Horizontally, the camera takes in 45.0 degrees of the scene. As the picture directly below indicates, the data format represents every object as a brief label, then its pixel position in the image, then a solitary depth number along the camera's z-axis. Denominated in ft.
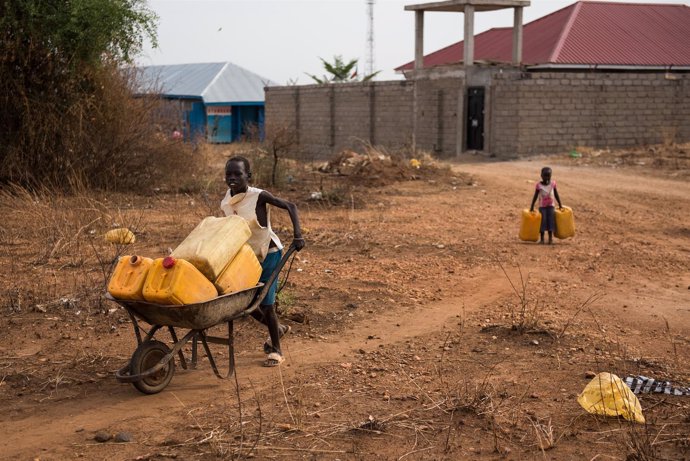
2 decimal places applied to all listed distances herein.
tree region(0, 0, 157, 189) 40.98
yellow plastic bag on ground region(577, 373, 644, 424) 13.98
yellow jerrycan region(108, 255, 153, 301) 14.64
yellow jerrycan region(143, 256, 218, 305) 14.25
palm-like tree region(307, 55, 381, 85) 127.03
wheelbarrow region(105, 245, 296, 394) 14.66
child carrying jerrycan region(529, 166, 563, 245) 32.24
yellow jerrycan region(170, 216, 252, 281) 15.07
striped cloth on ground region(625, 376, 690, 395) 15.30
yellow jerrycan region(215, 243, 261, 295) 15.20
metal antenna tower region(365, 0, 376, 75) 172.47
